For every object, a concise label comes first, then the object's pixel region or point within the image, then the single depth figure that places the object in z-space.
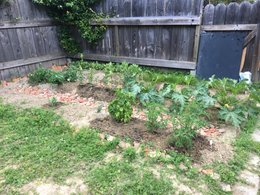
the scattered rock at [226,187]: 2.08
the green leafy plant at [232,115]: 2.86
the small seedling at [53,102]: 3.82
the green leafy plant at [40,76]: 4.91
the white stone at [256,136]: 2.88
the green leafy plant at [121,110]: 3.02
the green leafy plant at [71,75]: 4.88
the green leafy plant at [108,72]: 4.40
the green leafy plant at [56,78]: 4.72
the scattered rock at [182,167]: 2.30
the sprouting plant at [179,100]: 3.13
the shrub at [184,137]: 2.45
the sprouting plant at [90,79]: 4.60
